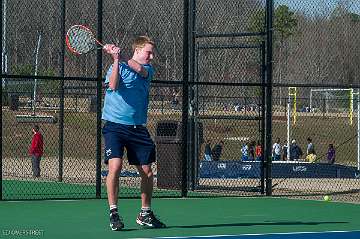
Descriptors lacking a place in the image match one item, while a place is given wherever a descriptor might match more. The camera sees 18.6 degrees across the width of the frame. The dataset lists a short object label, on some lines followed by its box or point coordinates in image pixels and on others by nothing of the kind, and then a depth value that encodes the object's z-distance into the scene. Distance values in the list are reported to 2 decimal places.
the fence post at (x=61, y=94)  20.28
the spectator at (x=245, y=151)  27.96
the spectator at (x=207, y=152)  23.75
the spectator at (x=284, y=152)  36.26
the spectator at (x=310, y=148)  33.10
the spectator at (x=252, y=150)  23.38
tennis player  11.52
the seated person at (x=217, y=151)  25.41
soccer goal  30.41
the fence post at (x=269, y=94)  17.91
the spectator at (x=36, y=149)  25.26
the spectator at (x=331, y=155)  30.99
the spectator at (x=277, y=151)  35.94
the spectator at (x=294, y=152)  34.71
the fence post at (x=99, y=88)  16.33
